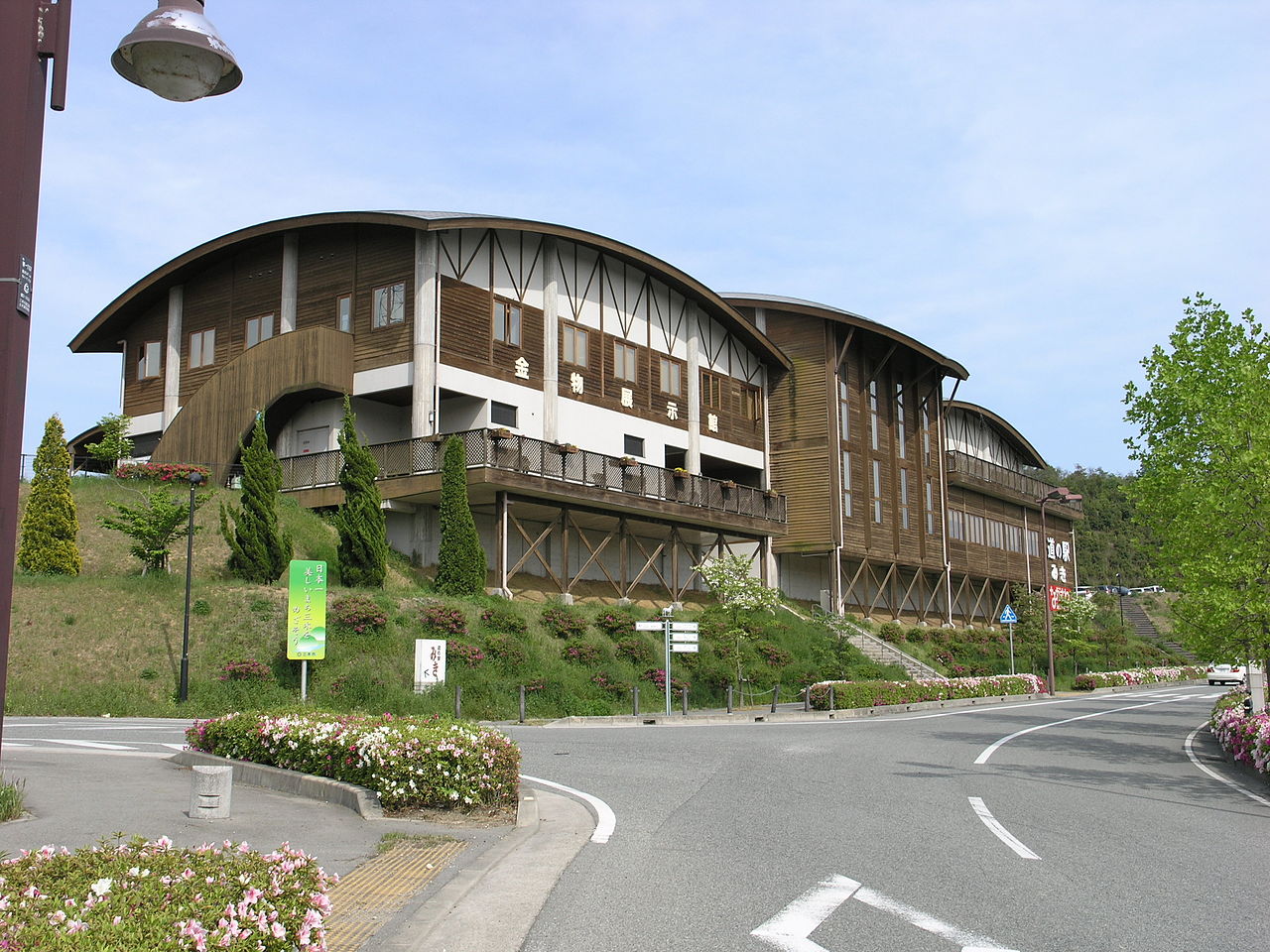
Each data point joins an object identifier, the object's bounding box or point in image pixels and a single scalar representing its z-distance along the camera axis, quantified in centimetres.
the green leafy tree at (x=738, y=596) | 3341
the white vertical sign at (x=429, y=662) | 2480
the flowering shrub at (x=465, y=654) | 2662
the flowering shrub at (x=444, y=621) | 2694
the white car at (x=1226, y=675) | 5612
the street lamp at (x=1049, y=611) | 4606
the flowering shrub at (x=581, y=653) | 2944
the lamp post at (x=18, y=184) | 467
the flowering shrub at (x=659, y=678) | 3103
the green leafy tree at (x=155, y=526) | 2683
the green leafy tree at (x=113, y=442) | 3431
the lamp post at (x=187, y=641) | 2356
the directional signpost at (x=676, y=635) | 2775
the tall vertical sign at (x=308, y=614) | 2333
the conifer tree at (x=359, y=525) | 2842
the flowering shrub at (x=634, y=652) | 3138
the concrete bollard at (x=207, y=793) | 960
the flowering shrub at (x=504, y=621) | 2862
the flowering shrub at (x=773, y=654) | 3650
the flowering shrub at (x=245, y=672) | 2419
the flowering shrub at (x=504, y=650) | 2750
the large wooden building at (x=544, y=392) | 3312
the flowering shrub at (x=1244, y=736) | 1542
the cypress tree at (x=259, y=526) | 2675
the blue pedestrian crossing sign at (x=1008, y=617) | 4647
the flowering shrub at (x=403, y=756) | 1077
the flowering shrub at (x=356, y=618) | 2588
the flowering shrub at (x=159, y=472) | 3216
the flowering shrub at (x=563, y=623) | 3027
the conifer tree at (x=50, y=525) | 2705
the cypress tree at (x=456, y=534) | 2972
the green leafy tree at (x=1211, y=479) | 1823
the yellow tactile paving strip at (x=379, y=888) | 645
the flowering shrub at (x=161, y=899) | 443
